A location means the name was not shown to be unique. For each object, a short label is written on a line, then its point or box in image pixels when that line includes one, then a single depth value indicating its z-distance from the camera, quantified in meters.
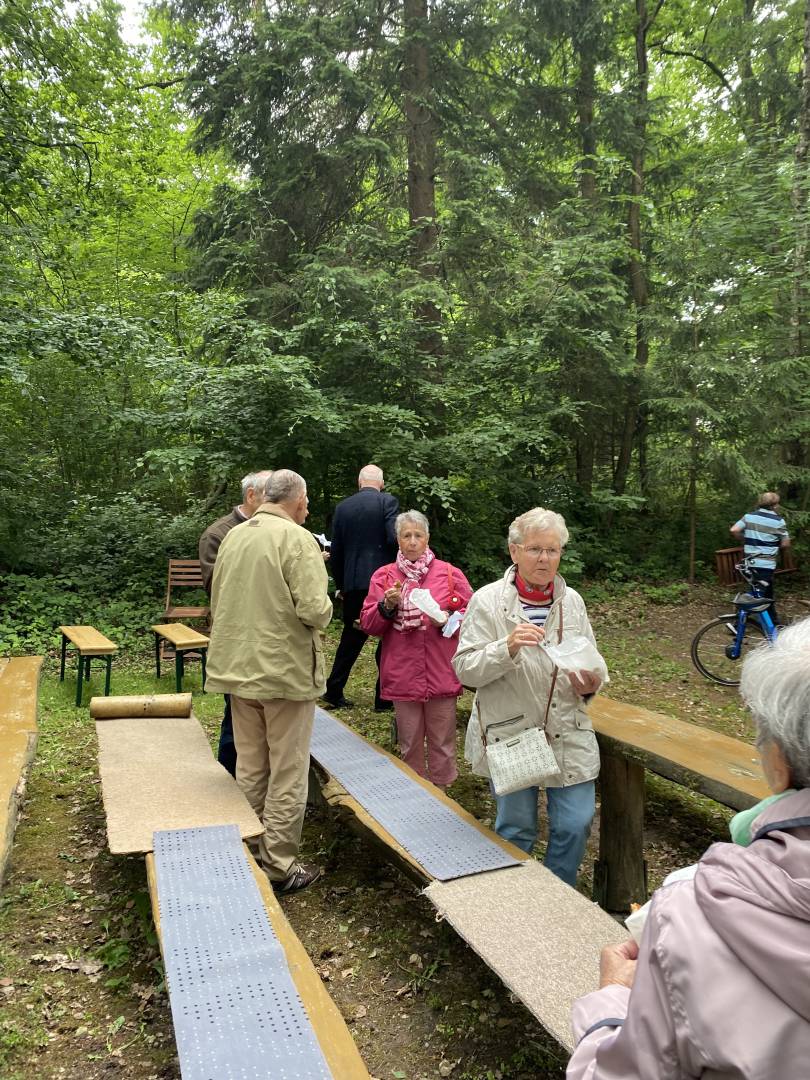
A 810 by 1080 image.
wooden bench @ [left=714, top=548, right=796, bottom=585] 9.78
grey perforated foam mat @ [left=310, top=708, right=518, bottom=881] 3.27
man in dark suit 6.48
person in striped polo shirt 9.25
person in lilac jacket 1.10
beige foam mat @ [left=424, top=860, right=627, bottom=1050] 2.44
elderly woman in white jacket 3.28
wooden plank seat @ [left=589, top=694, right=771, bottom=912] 3.64
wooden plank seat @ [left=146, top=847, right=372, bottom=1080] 2.16
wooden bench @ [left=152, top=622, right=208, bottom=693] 6.89
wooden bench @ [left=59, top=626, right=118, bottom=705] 6.46
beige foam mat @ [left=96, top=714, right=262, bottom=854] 3.63
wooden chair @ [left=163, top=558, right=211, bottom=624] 9.91
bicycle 8.34
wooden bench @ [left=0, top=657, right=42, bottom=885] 3.64
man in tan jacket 3.73
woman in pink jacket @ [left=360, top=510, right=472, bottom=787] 4.71
